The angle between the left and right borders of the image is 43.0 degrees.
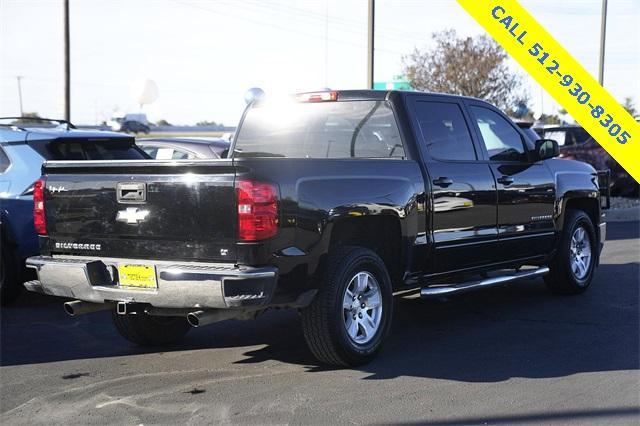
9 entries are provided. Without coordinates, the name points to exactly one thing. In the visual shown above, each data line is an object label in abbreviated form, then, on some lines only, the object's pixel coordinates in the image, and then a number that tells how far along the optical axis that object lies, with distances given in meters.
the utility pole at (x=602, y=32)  29.48
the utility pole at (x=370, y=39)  18.97
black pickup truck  4.96
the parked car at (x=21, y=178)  7.54
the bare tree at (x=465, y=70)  27.75
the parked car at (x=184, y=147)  9.95
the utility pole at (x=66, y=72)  20.66
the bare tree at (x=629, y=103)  40.46
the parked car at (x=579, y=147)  17.86
